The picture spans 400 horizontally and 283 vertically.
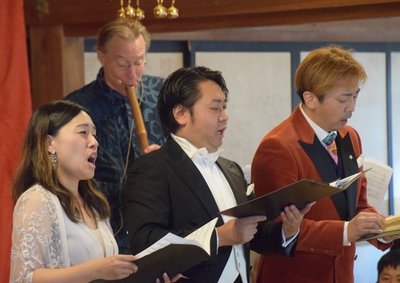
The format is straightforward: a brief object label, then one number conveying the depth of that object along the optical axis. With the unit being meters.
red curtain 6.99
